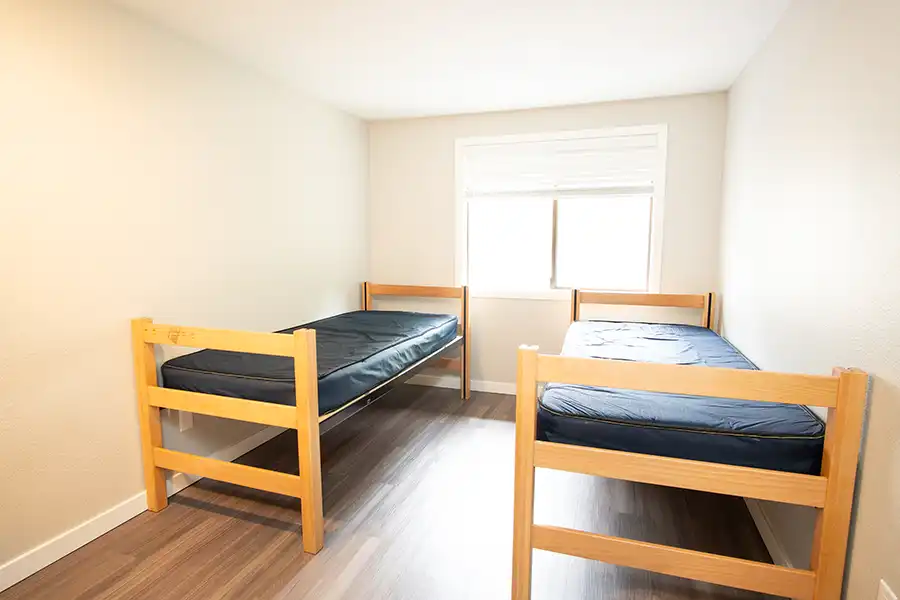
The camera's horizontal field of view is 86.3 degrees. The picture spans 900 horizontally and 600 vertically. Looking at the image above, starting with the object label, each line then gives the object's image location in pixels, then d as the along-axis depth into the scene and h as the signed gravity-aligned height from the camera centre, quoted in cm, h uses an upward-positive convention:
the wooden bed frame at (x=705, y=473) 126 -63
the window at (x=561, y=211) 342 +32
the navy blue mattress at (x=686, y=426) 138 -52
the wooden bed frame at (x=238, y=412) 182 -65
